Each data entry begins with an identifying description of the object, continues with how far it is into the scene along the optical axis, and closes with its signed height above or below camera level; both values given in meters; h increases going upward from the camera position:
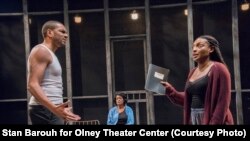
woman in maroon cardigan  4.62 -0.30
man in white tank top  4.57 -0.21
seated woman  9.30 -1.05
